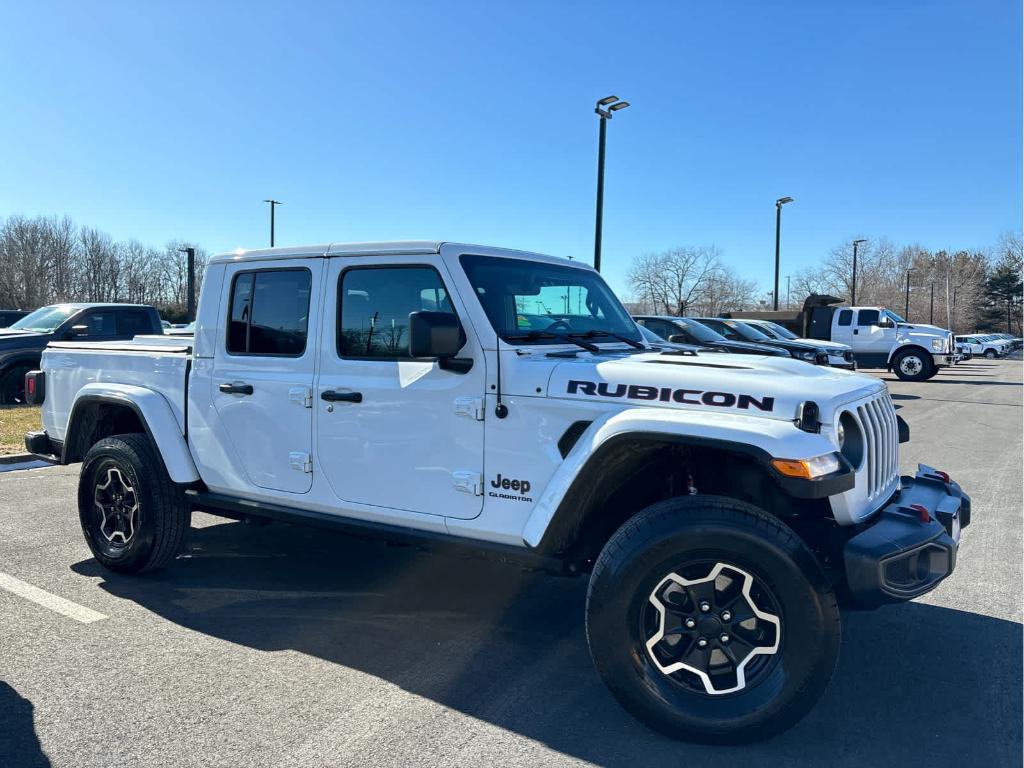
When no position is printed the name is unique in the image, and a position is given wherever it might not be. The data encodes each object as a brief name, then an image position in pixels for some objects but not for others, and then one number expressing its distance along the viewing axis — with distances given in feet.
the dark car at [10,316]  61.86
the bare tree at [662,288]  144.25
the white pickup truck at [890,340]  70.18
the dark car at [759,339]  48.08
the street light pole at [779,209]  93.45
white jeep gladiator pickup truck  9.36
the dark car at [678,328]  46.98
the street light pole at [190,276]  95.86
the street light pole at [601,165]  46.73
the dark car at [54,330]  40.09
